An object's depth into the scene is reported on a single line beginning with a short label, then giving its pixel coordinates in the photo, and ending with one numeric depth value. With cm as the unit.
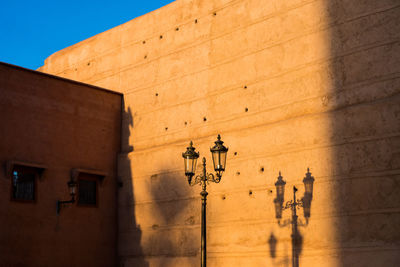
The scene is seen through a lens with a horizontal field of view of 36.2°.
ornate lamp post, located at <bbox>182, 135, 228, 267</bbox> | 1012
